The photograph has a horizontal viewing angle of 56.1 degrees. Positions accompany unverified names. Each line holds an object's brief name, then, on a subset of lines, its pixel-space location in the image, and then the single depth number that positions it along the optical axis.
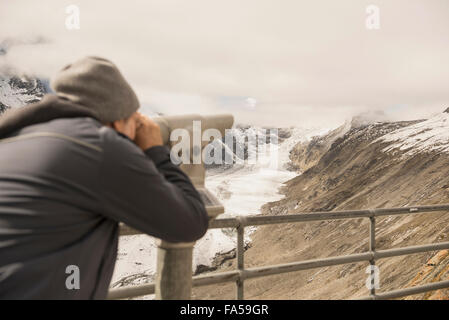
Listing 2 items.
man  0.99
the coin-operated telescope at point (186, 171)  1.41
